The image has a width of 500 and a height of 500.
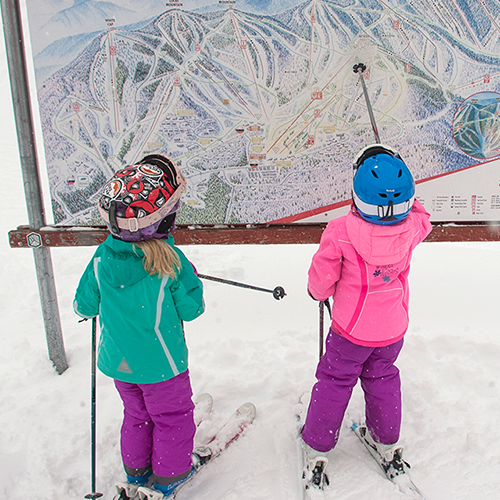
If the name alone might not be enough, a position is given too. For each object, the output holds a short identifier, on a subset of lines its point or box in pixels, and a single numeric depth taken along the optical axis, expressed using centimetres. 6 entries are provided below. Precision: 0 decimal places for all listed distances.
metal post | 279
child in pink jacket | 190
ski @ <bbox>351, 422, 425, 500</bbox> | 214
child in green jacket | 182
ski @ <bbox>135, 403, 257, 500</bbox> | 204
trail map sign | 280
